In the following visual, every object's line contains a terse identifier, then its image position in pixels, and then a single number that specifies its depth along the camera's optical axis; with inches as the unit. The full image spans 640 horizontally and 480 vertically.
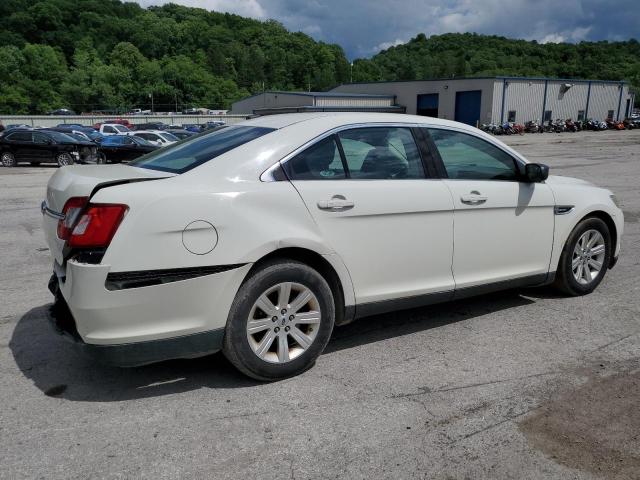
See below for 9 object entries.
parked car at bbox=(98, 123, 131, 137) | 1458.2
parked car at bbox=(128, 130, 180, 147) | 1038.4
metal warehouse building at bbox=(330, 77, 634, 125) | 2253.9
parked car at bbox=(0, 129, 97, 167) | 896.3
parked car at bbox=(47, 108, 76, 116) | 3585.1
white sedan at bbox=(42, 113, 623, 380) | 124.0
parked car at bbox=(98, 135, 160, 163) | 911.0
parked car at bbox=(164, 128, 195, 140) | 1238.3
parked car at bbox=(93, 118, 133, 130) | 2362.8
